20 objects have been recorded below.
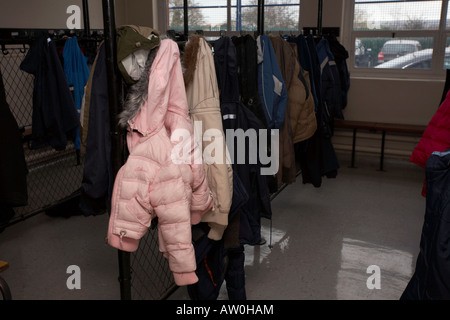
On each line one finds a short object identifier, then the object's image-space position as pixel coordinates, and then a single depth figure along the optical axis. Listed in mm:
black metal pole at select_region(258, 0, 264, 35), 2704
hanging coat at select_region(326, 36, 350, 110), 4695
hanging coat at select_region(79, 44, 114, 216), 1797
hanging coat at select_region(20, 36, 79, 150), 3301
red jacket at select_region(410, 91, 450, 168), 2537
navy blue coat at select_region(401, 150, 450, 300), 1598
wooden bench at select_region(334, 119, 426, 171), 5016
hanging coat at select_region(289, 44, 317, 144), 2885
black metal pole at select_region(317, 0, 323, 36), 3805
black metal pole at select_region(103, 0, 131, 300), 1682
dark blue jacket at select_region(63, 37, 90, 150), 3631
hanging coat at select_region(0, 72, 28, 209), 2525
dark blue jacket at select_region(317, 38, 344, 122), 3791
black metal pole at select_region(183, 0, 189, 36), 3058
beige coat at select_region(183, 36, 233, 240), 1998
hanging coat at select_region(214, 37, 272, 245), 2205
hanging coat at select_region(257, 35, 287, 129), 2506
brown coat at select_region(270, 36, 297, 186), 2738
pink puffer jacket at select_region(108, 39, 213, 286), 1646
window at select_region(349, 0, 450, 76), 5168
